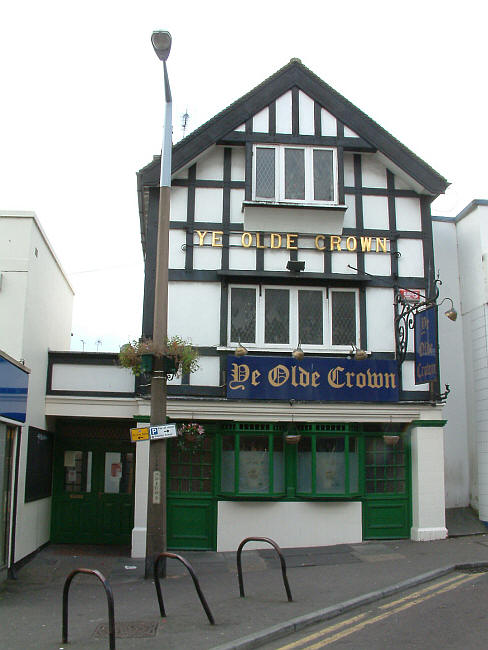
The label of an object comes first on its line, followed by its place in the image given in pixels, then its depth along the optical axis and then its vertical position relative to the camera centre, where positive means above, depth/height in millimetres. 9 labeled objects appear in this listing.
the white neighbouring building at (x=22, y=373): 11312 +1422
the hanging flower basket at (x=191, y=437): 13758 +414
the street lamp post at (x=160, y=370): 10469 +1409
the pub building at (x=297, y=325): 13953 +2847
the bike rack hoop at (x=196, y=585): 7611 -1578
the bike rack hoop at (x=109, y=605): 6680 -1546
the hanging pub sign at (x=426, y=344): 13609 +2323
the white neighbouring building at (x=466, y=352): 15273 +2504
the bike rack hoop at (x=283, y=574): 8703 -1566
